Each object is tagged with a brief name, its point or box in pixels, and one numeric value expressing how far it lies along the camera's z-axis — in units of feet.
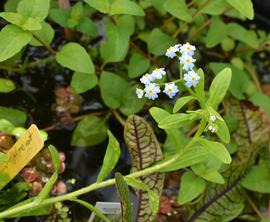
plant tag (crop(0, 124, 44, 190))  1.63
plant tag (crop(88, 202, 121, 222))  1.76
